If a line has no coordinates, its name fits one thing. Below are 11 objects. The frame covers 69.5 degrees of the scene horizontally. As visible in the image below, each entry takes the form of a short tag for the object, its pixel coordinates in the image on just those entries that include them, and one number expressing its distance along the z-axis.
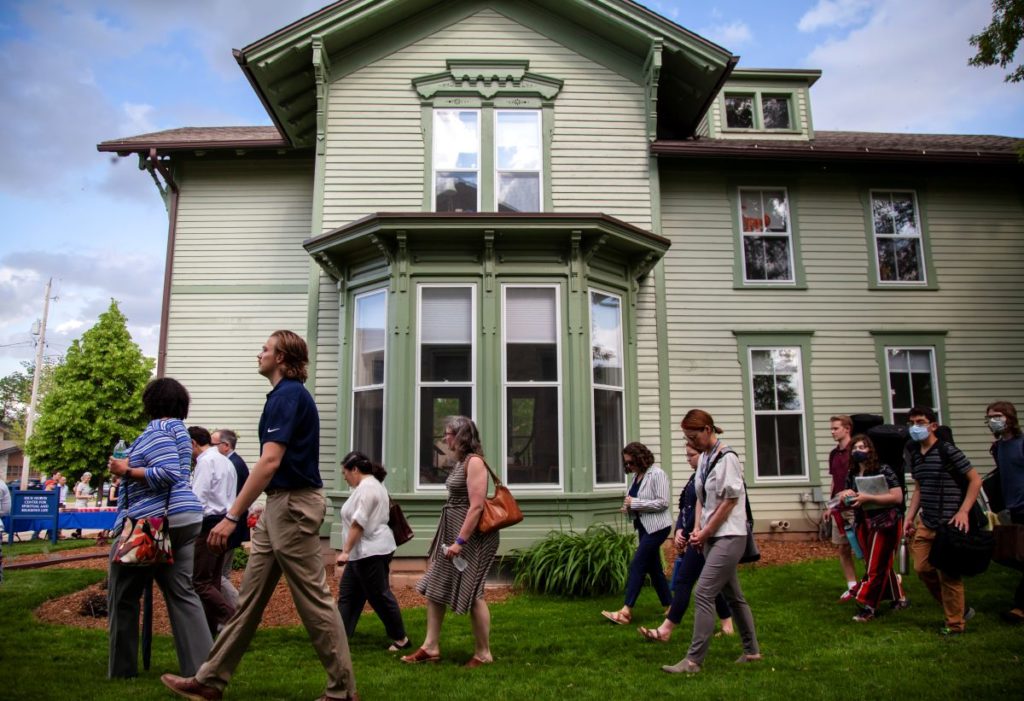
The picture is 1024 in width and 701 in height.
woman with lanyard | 5.26
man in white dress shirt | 6.27
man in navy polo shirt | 4.29
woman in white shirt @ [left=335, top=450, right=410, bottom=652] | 6.26
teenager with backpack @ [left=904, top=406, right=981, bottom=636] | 6.22
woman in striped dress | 5.46
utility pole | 34.42
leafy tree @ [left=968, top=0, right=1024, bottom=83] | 11.59
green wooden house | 10.20
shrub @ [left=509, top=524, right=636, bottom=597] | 8.54
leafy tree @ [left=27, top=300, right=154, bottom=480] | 26.73
